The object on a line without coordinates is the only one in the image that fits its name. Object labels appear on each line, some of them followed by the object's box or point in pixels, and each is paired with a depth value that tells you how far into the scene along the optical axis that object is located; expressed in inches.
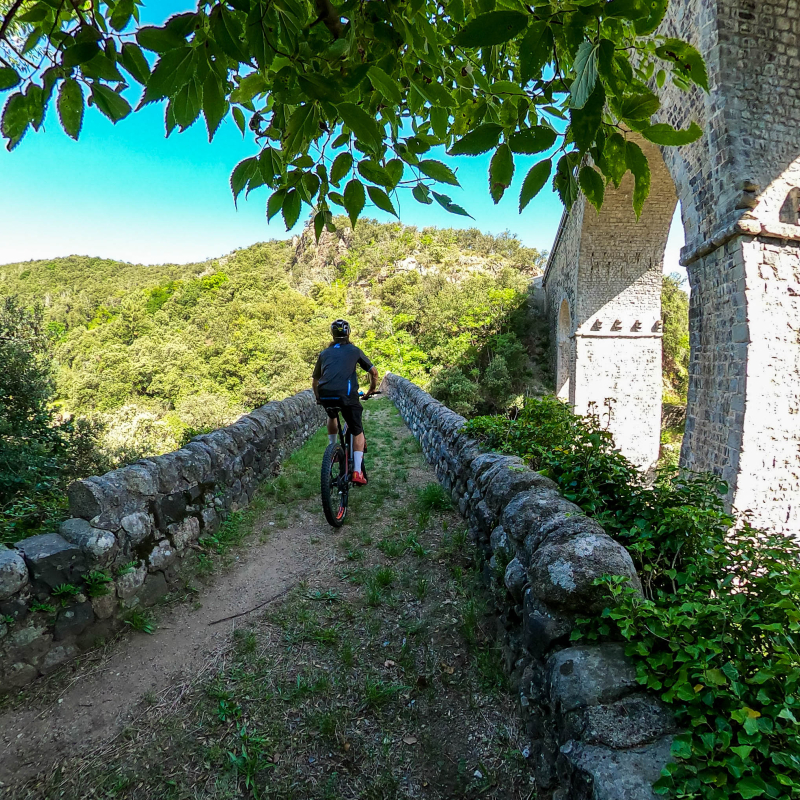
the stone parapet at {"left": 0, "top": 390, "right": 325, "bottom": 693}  83.9
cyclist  160.6
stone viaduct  185.3
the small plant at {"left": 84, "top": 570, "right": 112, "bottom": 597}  94.0
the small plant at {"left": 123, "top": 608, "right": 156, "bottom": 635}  101.5
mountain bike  153.2
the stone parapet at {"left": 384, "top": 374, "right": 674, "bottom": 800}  49.4
